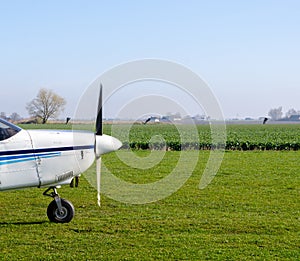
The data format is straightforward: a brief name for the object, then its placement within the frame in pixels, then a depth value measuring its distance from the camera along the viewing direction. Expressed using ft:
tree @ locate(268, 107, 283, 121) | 640.17
